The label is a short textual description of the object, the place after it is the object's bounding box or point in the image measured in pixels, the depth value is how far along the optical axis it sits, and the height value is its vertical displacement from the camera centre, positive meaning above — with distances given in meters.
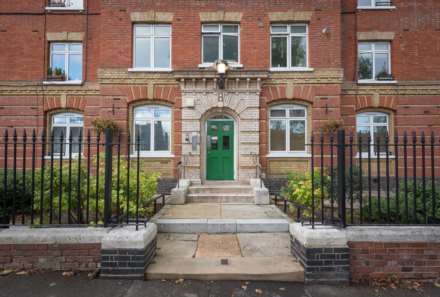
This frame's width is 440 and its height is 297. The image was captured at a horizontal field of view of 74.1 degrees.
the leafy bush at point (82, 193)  5.02 -0.74
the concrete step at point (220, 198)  9.54 -1.44
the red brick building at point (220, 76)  11.42 +3.31
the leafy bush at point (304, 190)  6.55 -0.84
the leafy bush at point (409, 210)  4.83 -0.98
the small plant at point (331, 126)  11.16 +1.12
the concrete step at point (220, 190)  10.04 -1.23
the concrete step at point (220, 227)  6.33 -1.58
